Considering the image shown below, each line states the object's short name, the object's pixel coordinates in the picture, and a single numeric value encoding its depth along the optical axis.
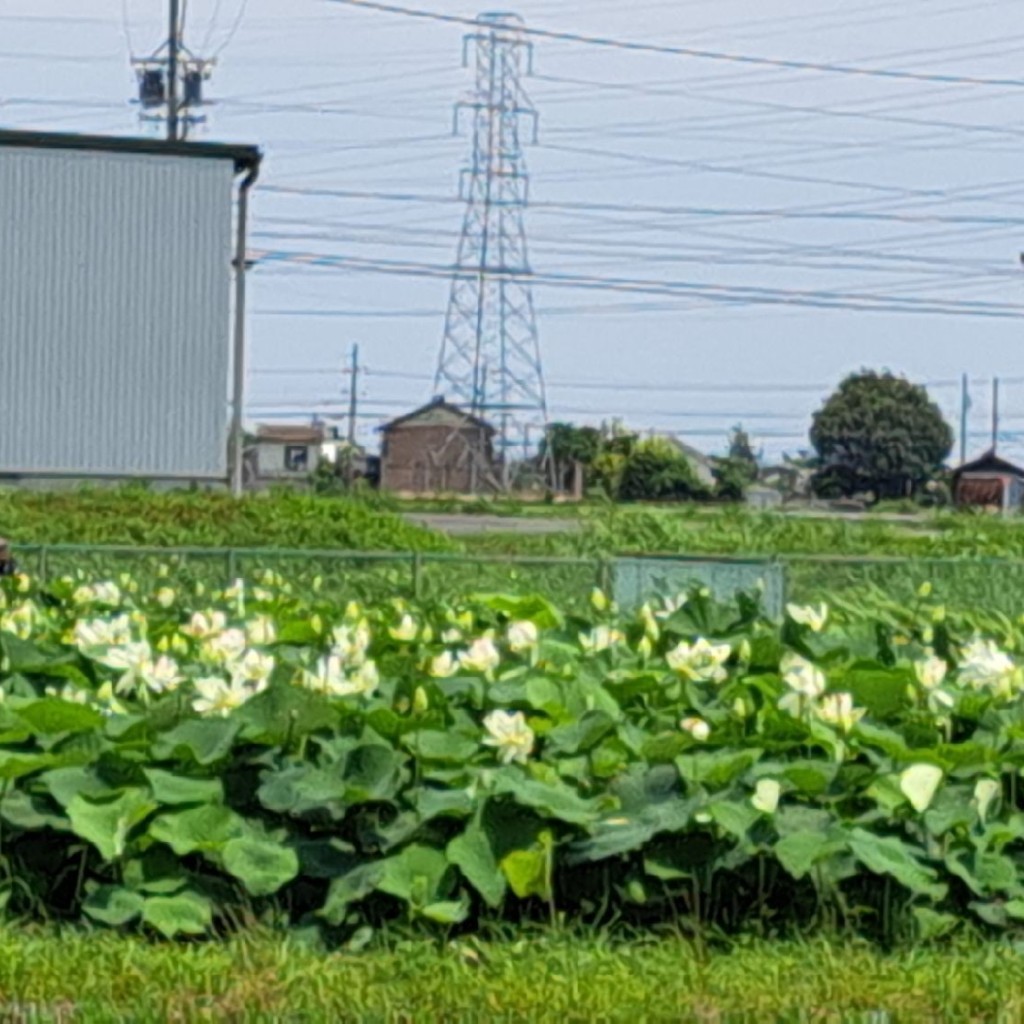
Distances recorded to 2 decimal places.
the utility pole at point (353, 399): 188.65
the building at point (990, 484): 143.96
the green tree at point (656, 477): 147.50
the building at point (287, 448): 195.51
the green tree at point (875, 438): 173.61
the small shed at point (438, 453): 142.55
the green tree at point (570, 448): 153.66
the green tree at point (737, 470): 153.34
